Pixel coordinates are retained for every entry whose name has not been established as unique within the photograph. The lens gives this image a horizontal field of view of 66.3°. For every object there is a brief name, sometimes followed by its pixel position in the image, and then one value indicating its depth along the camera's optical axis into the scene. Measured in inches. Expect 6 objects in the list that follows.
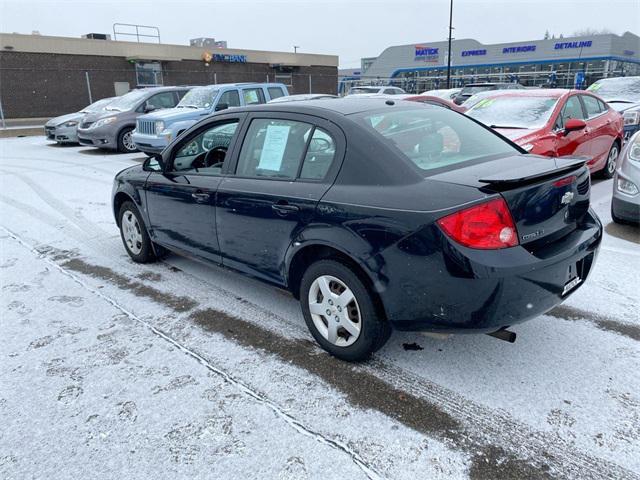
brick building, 1055.6
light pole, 1171.3
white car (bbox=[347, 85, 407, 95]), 750.1
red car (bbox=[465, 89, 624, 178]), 260.8
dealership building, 1947.6
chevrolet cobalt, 100.2
